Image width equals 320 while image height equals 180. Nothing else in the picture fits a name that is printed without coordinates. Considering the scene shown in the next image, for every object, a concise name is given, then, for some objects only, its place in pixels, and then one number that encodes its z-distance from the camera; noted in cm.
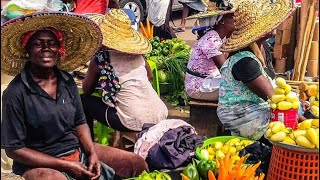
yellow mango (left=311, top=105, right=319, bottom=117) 320
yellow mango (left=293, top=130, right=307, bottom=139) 287
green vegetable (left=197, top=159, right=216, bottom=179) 325
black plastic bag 338
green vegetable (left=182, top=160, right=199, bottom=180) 321
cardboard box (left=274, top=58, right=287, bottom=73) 570
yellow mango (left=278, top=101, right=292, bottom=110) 325
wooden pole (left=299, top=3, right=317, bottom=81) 519
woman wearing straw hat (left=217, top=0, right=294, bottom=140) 356
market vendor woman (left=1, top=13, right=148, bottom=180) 282
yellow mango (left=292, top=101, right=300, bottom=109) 328
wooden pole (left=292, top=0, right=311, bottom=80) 518
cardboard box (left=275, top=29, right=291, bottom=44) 550
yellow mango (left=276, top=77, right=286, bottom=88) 323
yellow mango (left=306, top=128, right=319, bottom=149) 273
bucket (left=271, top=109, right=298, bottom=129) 328
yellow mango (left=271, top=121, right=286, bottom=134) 295
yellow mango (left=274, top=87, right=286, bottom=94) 327
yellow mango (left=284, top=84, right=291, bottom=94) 324
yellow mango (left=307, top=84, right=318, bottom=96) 406
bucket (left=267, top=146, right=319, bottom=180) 285
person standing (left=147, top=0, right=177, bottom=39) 885
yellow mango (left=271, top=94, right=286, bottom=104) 327
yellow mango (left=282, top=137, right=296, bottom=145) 286
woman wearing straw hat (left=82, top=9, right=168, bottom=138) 406
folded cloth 347
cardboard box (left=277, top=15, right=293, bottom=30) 545
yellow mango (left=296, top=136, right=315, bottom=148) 278
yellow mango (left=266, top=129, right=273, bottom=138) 297
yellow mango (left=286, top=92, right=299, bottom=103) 328
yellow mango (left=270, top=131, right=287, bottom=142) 289
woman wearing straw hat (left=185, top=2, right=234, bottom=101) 461
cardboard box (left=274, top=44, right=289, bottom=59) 557
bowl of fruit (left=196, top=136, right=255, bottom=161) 345
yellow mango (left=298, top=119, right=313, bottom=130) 294
